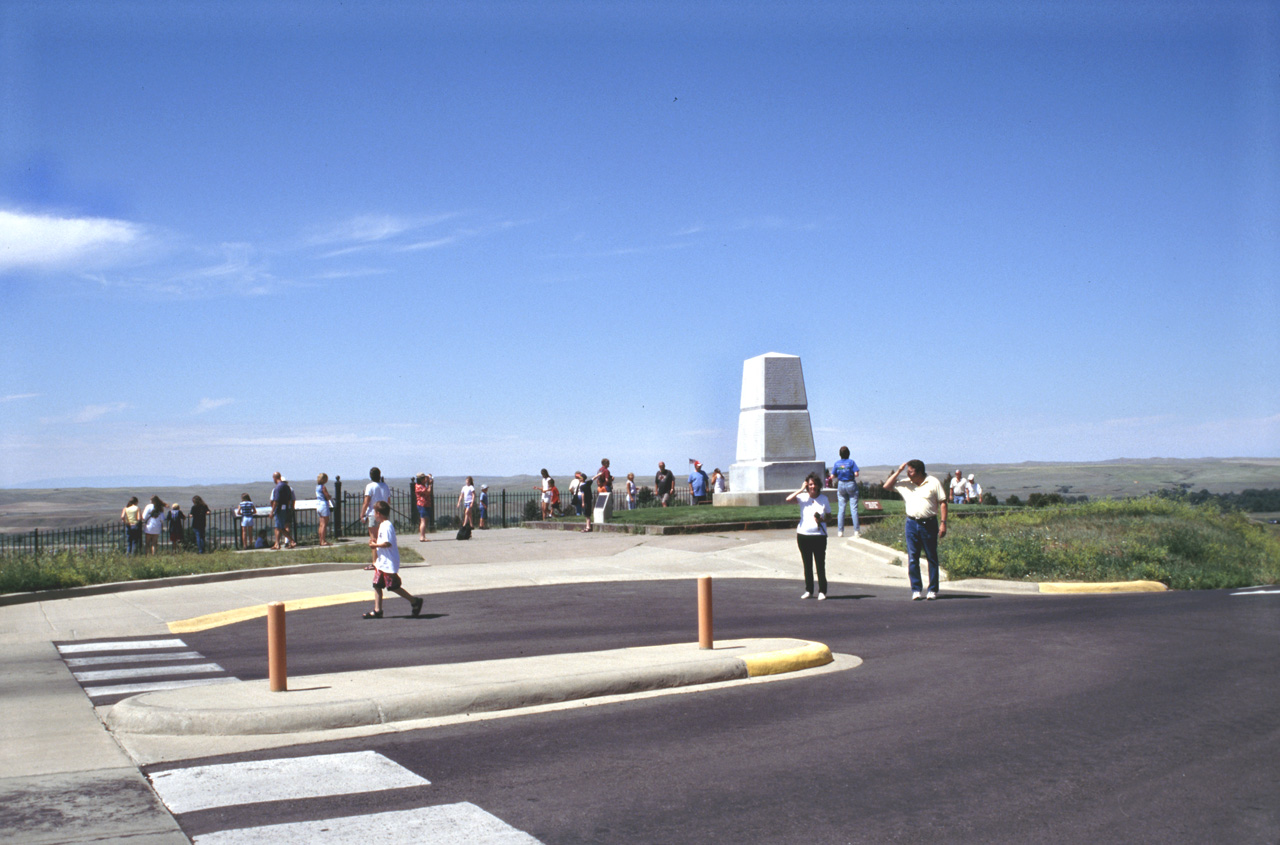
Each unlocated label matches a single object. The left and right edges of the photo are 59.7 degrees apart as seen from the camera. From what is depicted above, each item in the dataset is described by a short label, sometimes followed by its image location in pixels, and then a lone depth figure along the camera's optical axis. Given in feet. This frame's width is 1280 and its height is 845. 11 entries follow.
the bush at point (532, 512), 124.46
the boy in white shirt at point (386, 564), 44.62
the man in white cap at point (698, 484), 115.65
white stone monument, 107.14
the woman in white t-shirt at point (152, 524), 84.84
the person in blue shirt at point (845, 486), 76.13
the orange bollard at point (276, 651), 26.99
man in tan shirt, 48.01
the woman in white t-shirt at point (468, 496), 96.04
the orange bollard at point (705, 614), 32.58
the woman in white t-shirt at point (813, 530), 49.57
